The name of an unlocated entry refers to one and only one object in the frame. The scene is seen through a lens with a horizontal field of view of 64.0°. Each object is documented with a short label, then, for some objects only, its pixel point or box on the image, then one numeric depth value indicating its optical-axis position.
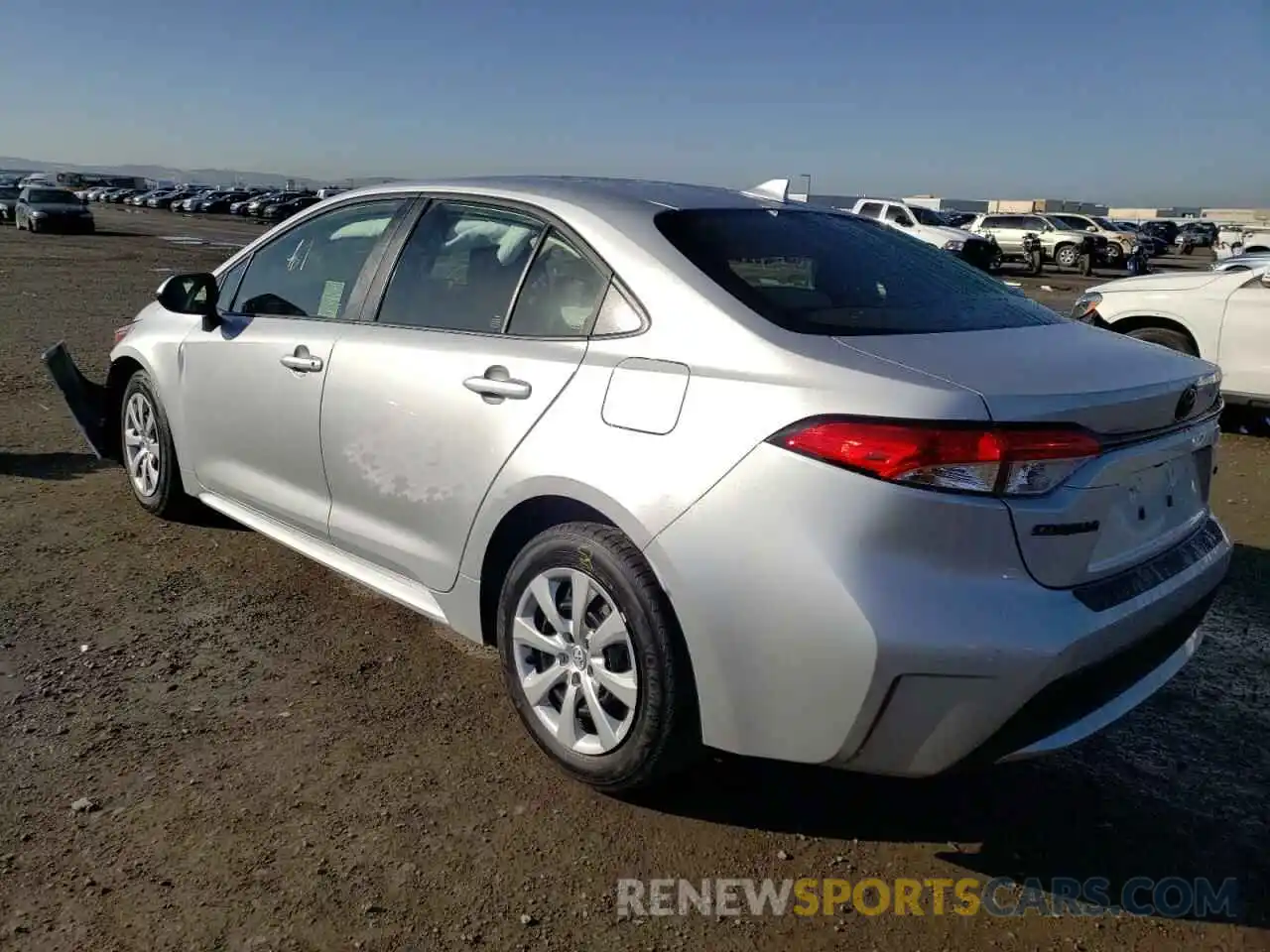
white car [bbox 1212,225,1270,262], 31.02
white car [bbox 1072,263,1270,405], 7.43
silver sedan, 2.20
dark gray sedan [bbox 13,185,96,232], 33.12
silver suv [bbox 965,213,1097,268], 31.58
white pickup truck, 25.92
